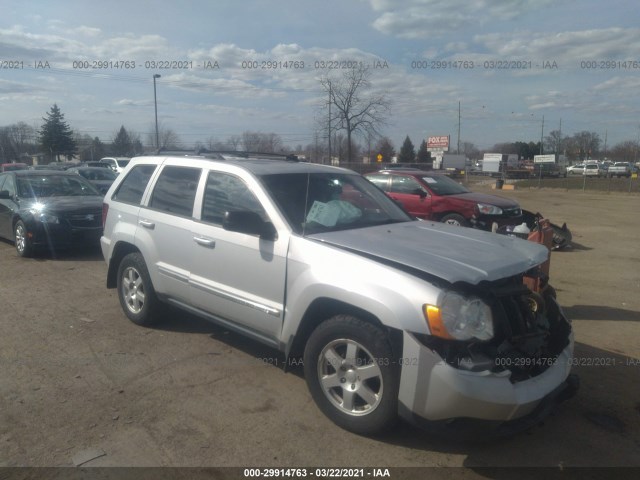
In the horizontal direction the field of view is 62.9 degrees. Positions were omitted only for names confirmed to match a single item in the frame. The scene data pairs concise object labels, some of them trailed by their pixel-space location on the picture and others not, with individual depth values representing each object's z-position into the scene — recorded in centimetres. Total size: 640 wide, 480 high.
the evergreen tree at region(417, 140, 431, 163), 7418
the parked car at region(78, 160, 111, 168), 2723
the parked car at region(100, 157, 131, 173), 2681
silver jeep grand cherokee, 311
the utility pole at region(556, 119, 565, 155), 8138
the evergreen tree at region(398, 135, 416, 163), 6981
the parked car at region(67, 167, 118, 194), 1914
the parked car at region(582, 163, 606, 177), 5950
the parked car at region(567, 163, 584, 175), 6400
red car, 1114
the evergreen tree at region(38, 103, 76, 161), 5747
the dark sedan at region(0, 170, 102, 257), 918
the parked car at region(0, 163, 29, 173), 3259
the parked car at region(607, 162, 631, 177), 5721
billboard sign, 8176
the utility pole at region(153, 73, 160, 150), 3008
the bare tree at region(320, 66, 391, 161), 3694
